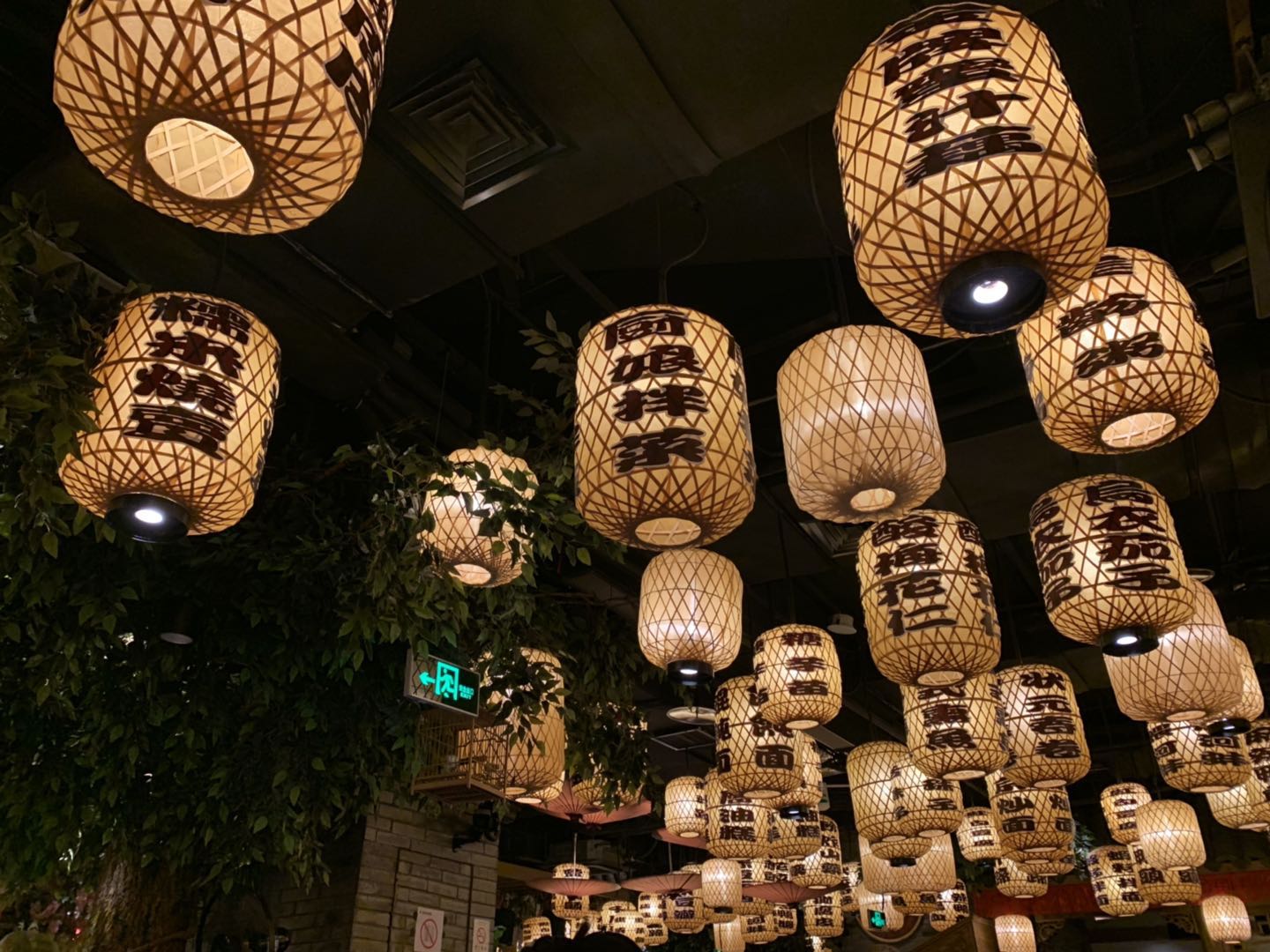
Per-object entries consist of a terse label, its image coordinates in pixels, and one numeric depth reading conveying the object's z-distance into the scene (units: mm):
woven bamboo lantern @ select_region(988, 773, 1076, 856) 5426
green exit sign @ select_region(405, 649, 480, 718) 3703
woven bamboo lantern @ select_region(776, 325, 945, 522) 2178
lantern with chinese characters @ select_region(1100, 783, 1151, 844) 6809
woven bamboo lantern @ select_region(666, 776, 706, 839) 6574
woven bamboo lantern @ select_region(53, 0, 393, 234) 1051
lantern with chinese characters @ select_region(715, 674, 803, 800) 4574
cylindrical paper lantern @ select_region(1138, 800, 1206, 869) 6160
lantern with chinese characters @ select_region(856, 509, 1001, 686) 3018
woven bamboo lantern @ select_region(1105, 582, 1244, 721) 3260
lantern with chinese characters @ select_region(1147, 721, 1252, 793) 3979
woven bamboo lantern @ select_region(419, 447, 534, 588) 2822
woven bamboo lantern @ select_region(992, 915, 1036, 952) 10406
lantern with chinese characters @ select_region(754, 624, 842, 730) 4008
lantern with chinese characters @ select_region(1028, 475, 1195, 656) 2746
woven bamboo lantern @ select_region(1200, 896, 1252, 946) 9766
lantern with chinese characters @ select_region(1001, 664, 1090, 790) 4156
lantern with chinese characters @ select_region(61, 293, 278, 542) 1868
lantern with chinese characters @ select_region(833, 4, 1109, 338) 1397
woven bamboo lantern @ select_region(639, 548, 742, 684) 3322
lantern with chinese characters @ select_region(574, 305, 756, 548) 1962
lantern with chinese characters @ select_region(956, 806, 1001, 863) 6926
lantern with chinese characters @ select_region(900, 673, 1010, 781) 4121
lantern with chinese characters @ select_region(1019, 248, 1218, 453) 2094
